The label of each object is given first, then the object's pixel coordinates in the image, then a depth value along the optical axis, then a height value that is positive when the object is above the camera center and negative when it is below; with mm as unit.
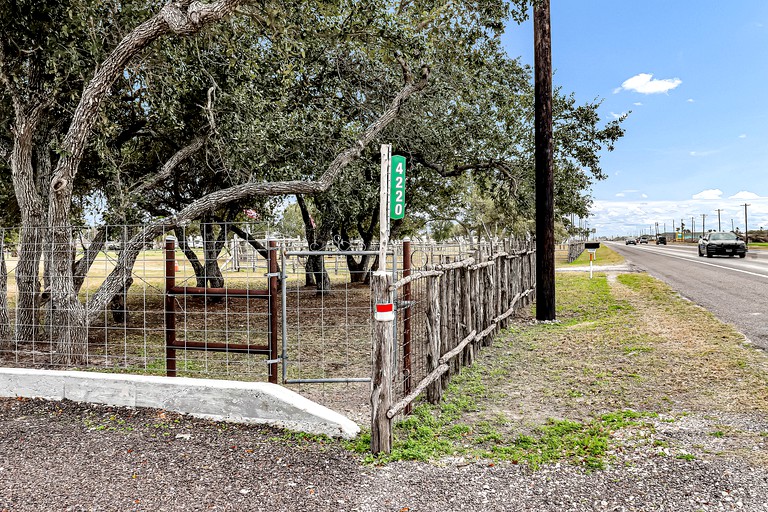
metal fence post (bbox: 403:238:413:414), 5312 -826
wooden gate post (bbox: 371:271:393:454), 4223 -1066
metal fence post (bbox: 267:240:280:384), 5414 -633
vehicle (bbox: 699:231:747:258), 30023 -257
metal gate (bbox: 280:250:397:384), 6200 -1780
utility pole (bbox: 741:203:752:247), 53500 +1968
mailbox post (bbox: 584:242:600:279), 19398 -170
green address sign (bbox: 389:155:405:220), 4703 +511
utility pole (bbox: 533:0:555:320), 10359 +1569
